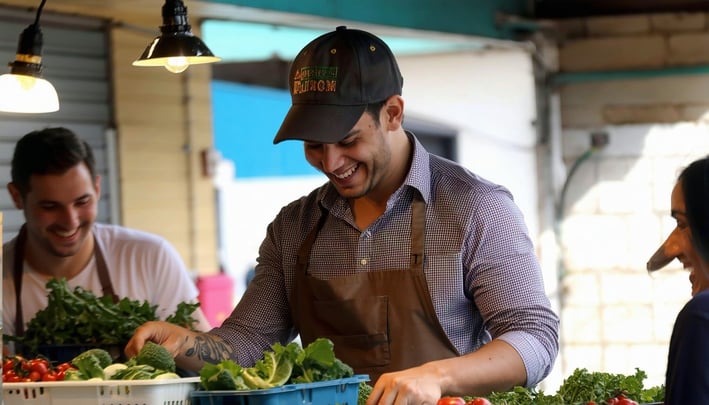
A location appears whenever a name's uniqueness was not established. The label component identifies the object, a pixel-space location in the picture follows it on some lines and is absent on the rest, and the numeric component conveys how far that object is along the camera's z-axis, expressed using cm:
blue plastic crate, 286
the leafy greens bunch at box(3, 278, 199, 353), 436
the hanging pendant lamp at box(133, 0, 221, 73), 433
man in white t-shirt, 480
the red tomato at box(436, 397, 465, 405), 294
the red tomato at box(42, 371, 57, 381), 322
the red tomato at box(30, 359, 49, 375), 331
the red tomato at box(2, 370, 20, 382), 333
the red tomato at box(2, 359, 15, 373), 347
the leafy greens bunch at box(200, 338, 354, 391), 290
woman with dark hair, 271
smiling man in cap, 363
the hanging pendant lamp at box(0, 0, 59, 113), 439
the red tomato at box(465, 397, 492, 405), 299
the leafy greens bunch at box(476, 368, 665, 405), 329
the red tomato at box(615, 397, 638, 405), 327
